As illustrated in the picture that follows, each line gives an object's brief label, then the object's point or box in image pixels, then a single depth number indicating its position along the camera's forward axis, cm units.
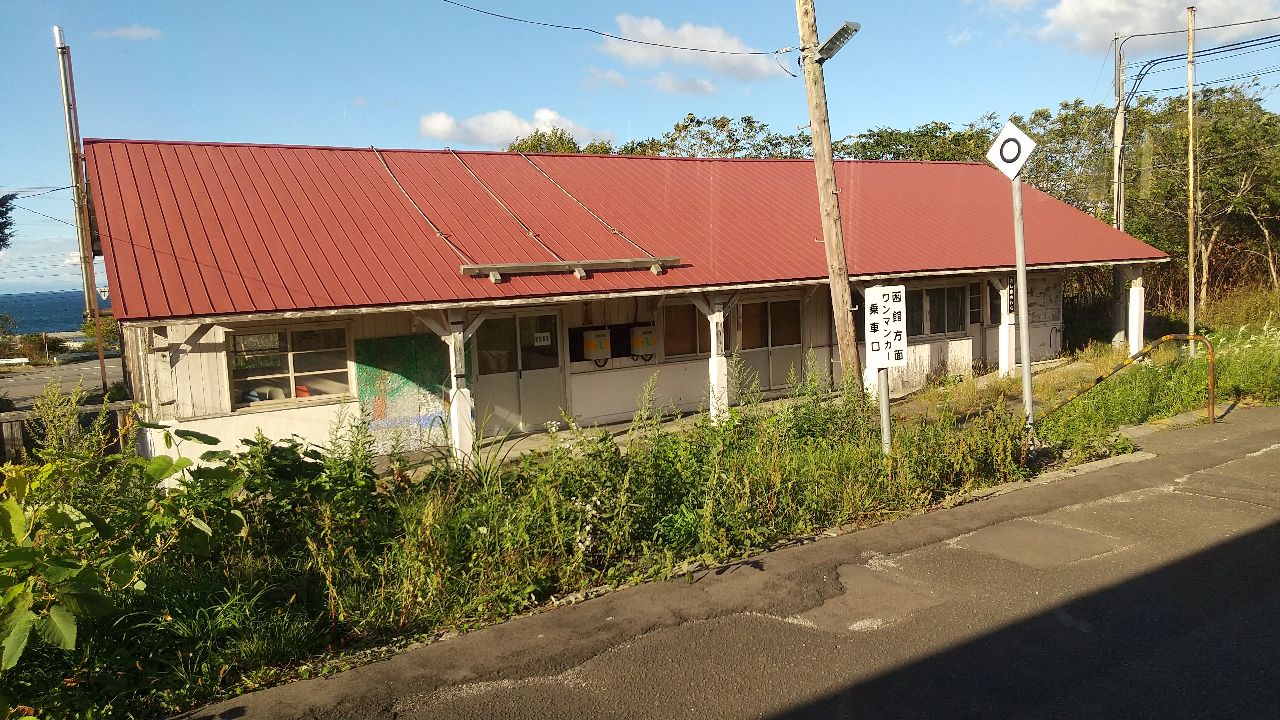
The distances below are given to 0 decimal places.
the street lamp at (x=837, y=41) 1046
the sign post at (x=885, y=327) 861
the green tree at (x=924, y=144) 3600
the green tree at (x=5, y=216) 3716
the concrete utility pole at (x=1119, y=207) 2006
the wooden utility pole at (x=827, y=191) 1096
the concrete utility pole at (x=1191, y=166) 2109
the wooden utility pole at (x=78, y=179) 1501
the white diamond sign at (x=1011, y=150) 903
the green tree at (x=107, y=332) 3770
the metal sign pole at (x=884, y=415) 873
